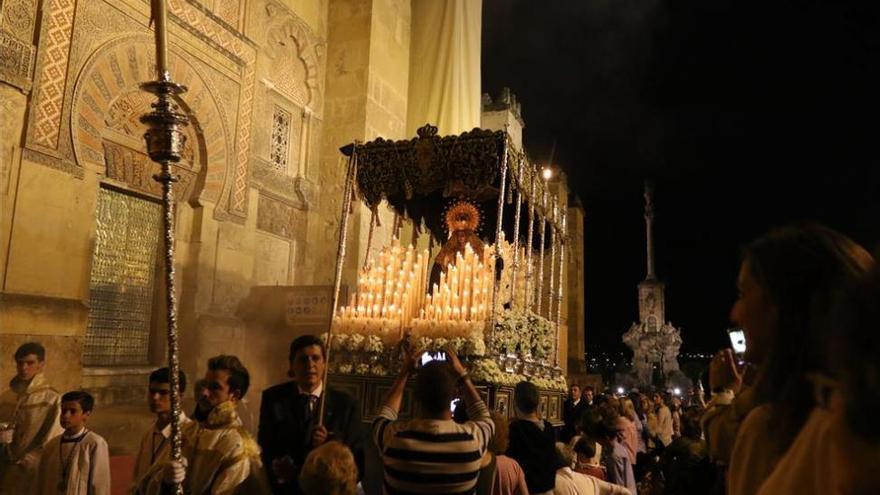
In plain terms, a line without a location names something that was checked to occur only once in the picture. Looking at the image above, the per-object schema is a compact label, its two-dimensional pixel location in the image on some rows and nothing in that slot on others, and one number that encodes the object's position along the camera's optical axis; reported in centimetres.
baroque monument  2755
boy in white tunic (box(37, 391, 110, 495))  412
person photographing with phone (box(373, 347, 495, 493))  258
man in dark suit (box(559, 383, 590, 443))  862
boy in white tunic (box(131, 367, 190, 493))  376
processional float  743
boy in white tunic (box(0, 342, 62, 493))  480
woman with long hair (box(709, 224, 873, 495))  133
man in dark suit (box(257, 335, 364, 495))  358
